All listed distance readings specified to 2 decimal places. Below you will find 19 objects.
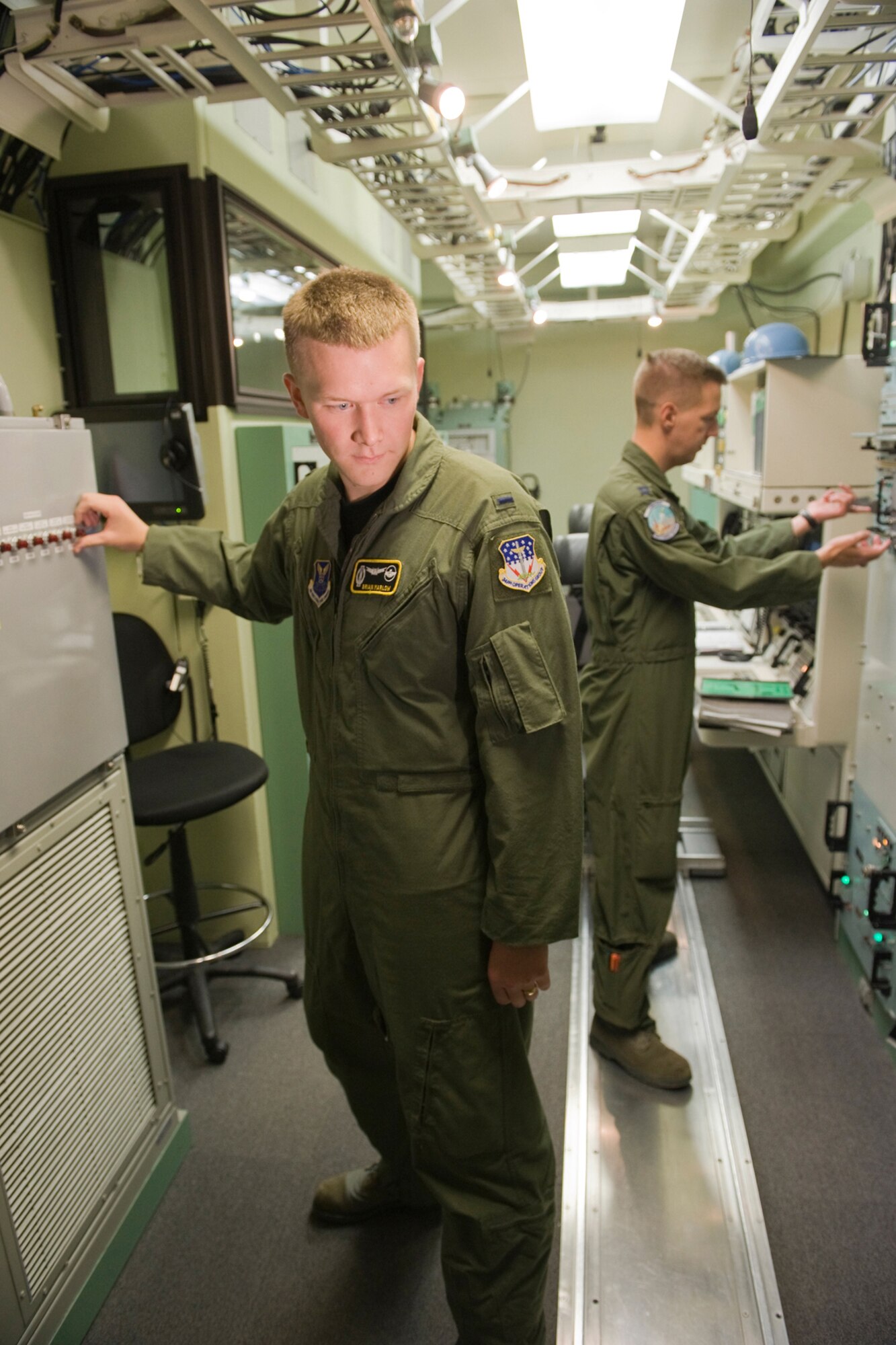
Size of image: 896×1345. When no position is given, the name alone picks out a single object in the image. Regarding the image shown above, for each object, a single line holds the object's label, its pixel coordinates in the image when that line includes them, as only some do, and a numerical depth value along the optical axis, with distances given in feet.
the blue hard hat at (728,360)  15.44
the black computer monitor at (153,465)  8.14
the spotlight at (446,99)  6.68
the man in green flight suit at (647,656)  7.17
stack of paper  9.29
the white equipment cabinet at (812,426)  9.41
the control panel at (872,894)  7.68
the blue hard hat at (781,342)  10.46
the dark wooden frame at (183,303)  8.19
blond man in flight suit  4.13
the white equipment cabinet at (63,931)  4.84
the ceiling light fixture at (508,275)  12.98
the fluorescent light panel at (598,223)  10.75
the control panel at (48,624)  4.79
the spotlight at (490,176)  9.56
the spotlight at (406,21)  5.86
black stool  8.08
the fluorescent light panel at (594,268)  12.83
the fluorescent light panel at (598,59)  6.01
